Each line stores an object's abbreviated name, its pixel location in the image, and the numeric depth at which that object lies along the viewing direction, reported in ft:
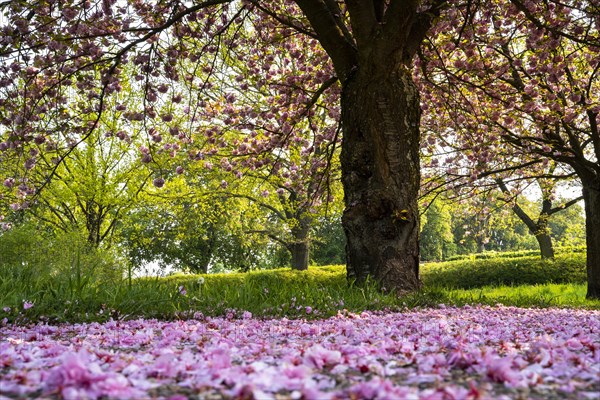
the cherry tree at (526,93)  24.12
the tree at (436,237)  153.58
